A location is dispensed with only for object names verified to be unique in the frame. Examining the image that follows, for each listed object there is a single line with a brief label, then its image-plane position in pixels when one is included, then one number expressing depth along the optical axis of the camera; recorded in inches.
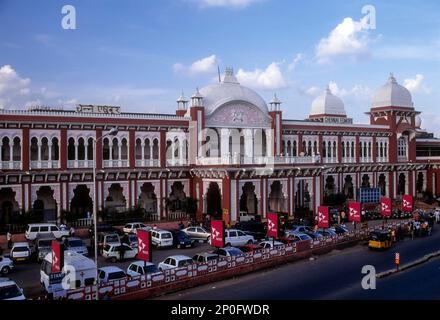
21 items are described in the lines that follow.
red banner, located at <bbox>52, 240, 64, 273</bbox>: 709.9
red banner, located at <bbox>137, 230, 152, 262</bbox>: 753.0
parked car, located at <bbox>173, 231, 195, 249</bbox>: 1118.4
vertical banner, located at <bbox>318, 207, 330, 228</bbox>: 1143.6
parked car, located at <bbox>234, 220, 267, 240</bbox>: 1254.4
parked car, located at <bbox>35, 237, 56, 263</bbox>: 974.0
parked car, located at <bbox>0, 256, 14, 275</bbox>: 874.8
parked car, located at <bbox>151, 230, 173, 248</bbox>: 1114.7
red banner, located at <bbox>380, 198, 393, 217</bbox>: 1340.2
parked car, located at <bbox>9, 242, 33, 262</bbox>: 967.0
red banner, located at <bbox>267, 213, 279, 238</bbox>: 1019.5
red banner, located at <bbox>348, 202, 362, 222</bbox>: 1207.5
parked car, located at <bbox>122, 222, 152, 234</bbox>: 1263.9
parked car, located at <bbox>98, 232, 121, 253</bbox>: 1057.5
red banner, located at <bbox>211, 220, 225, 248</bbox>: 866.1
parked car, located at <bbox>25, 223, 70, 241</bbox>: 1152.8
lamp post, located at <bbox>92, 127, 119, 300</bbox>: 629.9
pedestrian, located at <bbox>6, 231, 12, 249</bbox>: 1123.4
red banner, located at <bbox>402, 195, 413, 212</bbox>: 1439.5
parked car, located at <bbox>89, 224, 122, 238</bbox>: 1196.9
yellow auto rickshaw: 1072.2
